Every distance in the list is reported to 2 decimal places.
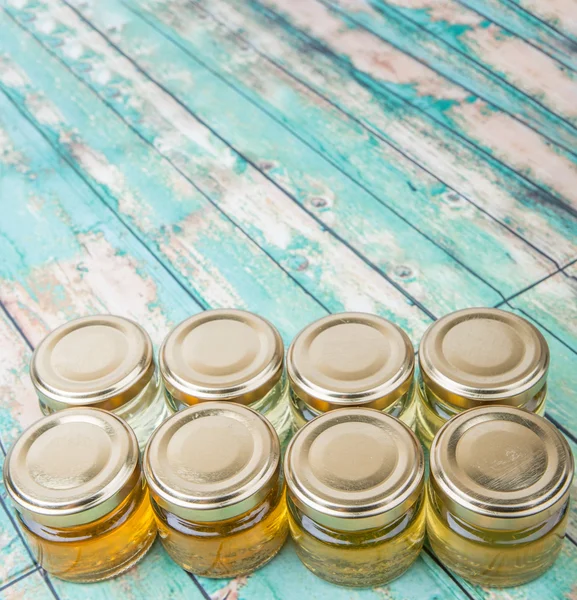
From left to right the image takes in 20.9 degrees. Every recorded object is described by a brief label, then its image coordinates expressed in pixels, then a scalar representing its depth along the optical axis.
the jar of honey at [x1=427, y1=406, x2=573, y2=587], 0.49
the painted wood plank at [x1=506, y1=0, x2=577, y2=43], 0.77
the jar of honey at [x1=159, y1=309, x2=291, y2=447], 0.53
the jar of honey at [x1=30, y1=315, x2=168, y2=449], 0.54
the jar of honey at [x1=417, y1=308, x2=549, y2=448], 0.52
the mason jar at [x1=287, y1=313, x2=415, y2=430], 0.53
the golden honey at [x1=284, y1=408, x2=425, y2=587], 0.50
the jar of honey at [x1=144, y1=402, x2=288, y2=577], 0.50
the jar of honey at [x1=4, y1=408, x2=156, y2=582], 0.50
